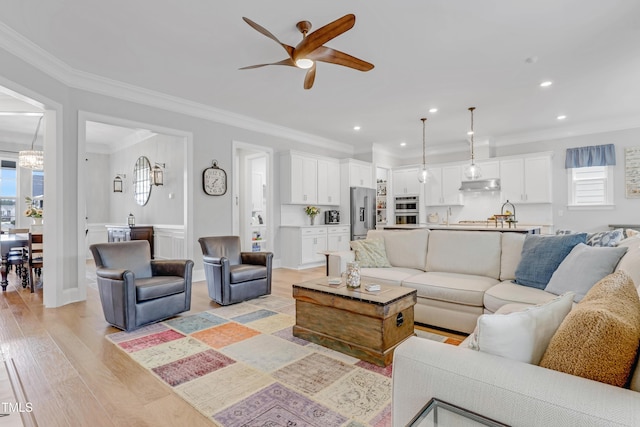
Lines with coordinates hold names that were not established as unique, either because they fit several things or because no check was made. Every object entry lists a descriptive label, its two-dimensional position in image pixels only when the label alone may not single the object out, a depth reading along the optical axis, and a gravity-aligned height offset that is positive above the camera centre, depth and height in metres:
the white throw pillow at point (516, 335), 1.10 -0.41
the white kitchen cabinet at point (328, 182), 7.15 +0.78
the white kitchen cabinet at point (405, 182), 8.35 +0.89
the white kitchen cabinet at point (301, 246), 6.41 -0.59
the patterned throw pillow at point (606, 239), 2.97 -0.22
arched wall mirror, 7.26 +0.85
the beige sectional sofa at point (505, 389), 0.85 -0.50
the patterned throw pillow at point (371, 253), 3.83 -0.44
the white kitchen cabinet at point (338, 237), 7.07 -0.46
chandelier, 5.61 +1.02
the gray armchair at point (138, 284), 3.06 -0.66
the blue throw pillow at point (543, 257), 2.71 -0.36
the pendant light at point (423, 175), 6.01 +0.76
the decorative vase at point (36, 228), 5.09 -0.16
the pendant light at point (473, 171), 5.43 +0.75
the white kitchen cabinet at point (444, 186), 7.82 +0.73
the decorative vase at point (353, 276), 2.74 -0.50
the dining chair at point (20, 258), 5.05 -0.63
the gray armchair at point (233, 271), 3.87 -0.66
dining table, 5.16 -0.41
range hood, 7.11 +0.69
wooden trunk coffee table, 2.39 -0.81
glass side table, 0.98 -0.63
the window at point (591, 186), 6.18 +0.57
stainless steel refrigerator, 7.50 +0.13
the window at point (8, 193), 7.09 +0.56
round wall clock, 5.36 +0.62
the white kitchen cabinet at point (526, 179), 6.60 +0.76
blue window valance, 6.09 +1.13
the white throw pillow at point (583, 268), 2.29 -0.39
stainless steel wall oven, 8.31 +0.19
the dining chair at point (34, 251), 4.50 -0.47
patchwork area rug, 1.83 -1.09
